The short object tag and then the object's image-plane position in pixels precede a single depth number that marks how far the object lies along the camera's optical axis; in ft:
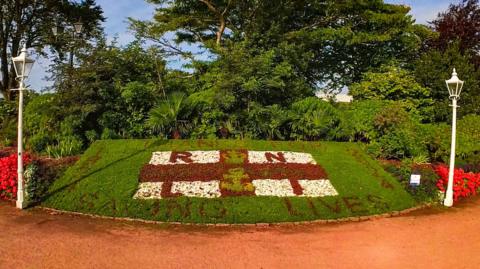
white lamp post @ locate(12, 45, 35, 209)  32.24
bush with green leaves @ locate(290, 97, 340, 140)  48.08
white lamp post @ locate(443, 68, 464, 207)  36.17
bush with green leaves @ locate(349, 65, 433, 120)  60.95
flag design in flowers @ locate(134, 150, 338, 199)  35.17
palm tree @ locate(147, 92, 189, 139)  46.73
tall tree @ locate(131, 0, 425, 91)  72.33
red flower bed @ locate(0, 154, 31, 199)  35.09
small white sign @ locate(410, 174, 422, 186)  37.42
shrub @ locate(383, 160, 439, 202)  37.40
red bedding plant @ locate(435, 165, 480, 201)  38.83
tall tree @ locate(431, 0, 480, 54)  74.02
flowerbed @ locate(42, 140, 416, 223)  32.09
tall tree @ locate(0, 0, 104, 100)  76.89
